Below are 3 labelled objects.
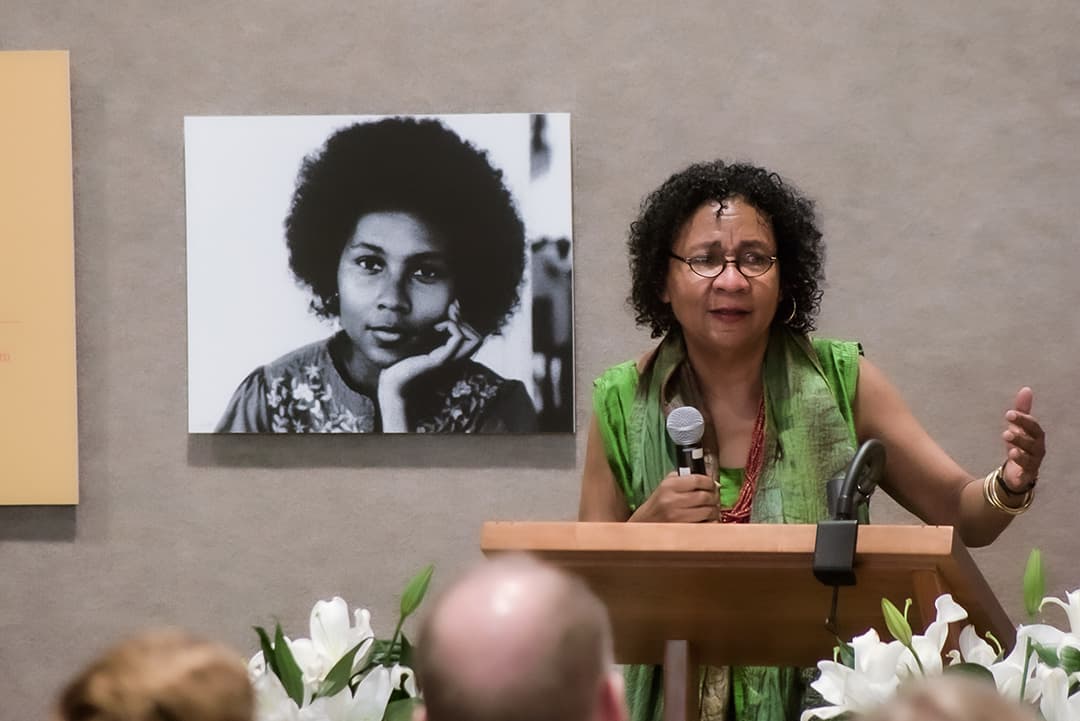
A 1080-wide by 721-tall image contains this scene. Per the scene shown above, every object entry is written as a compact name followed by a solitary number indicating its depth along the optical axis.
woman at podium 7.15
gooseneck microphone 6.65
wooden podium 6.61
